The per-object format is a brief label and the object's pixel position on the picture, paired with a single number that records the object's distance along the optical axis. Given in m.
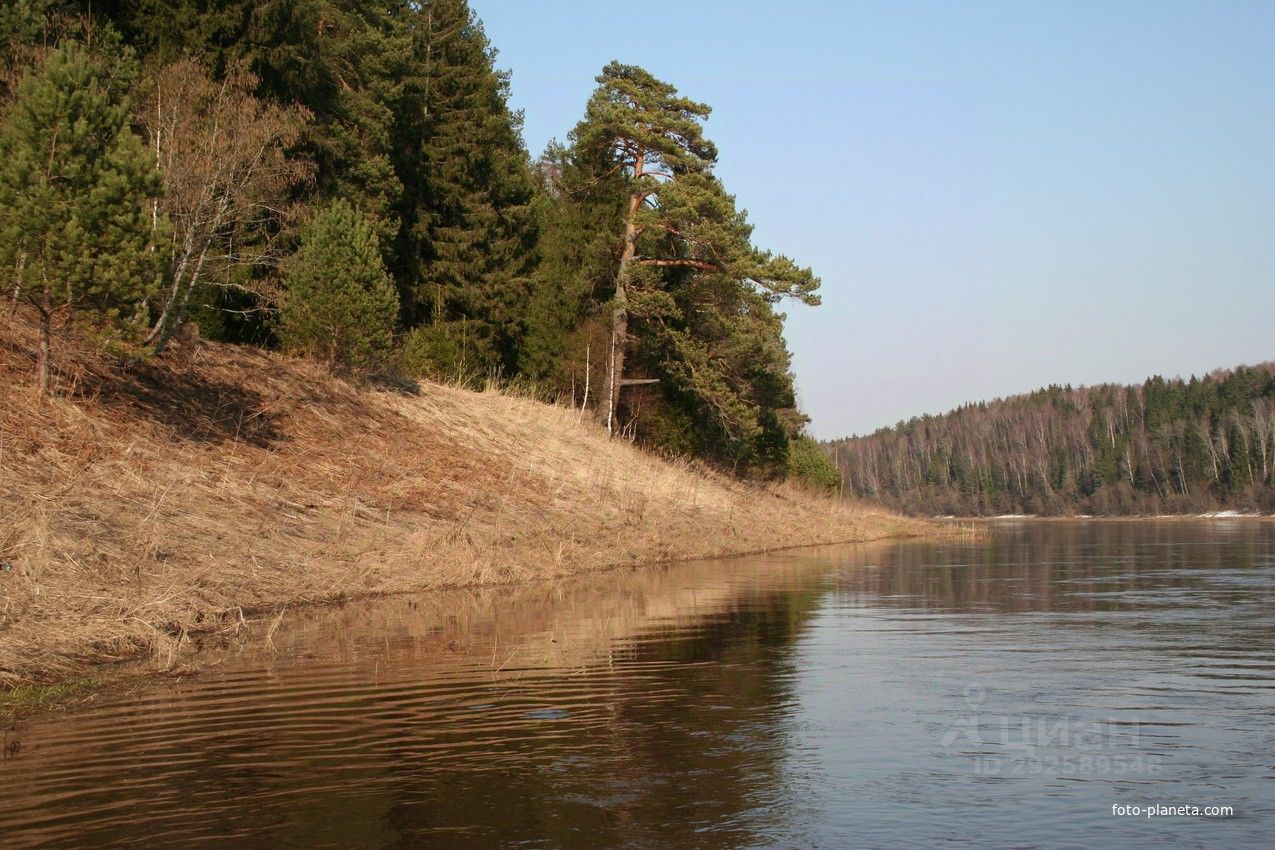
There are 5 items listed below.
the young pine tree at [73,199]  21.31
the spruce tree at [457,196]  47.41
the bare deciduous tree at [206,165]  27.19
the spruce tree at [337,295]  31.89
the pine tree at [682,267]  42.44
